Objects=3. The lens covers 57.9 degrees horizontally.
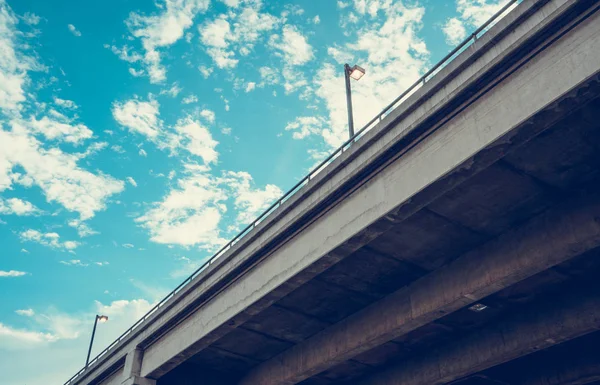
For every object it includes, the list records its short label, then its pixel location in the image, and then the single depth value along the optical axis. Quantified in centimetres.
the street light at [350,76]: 1956
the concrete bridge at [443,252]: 1152
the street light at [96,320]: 4138
